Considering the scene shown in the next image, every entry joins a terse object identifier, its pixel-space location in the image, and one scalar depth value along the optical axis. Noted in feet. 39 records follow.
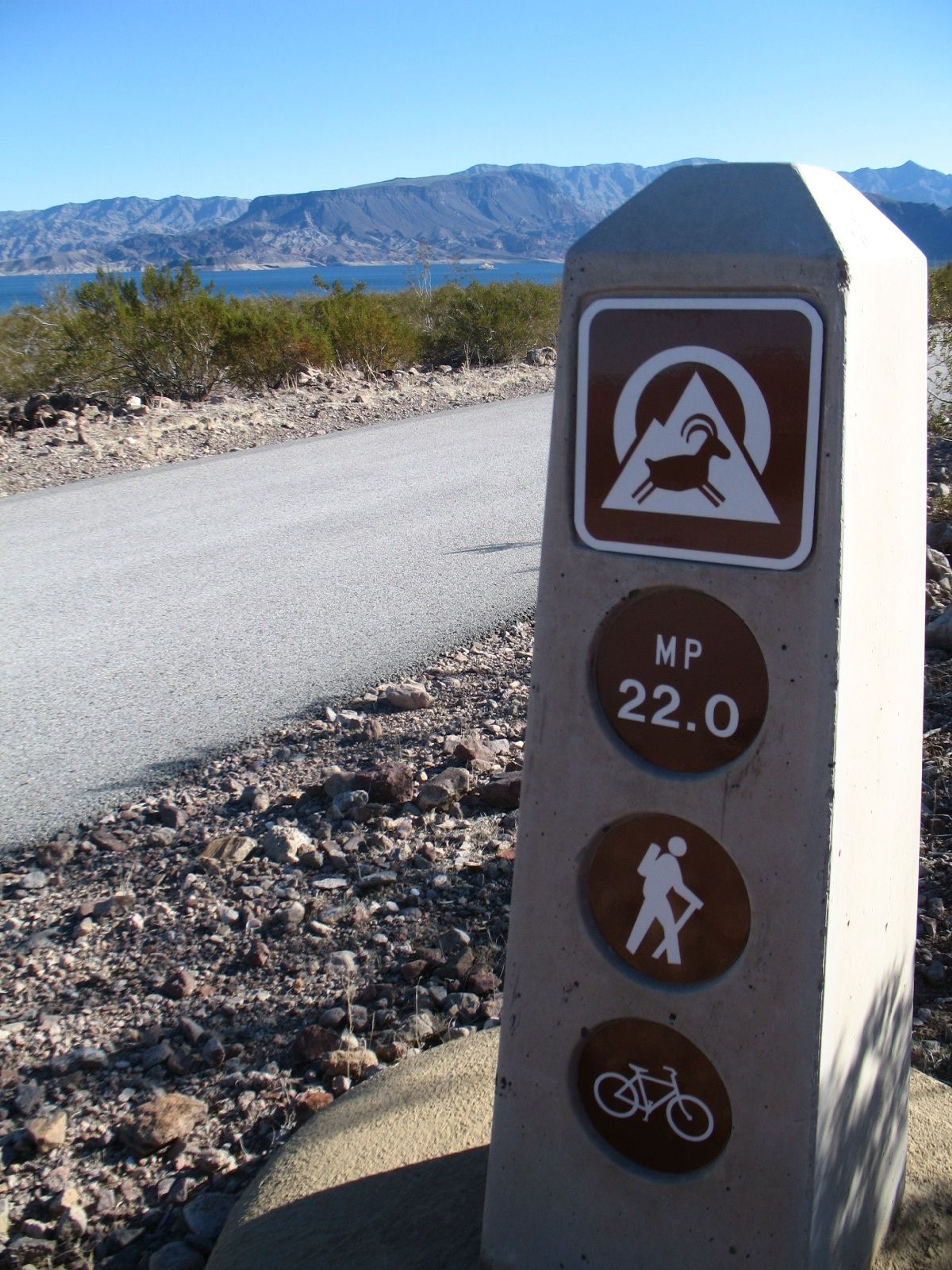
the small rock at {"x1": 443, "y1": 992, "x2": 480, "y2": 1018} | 8.98
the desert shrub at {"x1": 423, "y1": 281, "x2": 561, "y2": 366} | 58.59
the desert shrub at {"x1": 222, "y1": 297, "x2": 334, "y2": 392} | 45.21
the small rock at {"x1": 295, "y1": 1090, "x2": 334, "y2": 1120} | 8.01
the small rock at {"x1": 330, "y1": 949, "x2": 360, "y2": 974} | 9.49
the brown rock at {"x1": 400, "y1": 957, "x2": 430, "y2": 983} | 9.36
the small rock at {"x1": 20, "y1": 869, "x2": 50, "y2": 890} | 10.96
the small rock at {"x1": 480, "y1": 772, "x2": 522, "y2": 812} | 12.11
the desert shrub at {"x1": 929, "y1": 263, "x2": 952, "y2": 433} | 26.11
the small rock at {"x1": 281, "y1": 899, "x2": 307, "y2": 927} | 10.11
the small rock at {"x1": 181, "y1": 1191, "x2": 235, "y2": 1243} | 6.97
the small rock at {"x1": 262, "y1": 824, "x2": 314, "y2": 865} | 11.11
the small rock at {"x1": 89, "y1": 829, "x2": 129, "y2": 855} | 11.59
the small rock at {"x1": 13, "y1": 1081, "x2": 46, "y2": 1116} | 7.97
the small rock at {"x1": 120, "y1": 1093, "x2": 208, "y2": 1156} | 7.61
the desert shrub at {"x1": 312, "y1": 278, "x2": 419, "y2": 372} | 50.90
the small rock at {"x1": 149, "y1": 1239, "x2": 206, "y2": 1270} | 6.67
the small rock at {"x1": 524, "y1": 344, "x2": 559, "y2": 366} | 57.67
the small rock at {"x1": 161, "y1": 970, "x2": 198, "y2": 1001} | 9.14
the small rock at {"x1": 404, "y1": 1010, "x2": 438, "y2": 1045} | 8.67
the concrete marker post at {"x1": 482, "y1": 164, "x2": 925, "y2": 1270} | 4.58
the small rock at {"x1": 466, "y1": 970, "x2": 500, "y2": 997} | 9.21
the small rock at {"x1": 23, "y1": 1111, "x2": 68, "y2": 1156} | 7.59
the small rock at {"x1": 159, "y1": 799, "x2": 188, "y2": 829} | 12.04
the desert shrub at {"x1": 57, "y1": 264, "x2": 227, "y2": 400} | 42.91
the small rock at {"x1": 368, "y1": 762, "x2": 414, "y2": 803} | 12.09
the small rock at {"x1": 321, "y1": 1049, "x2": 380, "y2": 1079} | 8.36
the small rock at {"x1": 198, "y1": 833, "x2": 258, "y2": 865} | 11.13
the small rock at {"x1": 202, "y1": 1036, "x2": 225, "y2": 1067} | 8.42
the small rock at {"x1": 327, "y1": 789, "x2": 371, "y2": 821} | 11.89
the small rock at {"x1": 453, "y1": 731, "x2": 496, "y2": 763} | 12.96
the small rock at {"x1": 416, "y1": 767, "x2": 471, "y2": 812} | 12.01
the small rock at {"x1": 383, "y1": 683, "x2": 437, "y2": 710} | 14.90
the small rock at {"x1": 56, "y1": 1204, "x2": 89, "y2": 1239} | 6.93
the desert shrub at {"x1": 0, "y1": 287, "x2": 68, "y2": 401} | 42.96
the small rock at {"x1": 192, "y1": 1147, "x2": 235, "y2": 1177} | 7.52
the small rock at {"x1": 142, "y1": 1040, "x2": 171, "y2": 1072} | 8.41
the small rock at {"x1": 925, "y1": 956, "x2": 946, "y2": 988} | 8.80
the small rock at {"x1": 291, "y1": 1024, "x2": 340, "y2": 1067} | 8.49
